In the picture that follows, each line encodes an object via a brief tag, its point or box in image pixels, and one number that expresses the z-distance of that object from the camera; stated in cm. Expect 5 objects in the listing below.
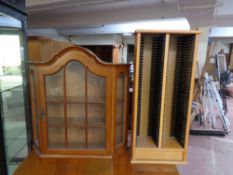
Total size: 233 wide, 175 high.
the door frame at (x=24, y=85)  128
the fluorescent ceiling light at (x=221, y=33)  431
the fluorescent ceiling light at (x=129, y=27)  393
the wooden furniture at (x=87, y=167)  132
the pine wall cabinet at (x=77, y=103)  137
